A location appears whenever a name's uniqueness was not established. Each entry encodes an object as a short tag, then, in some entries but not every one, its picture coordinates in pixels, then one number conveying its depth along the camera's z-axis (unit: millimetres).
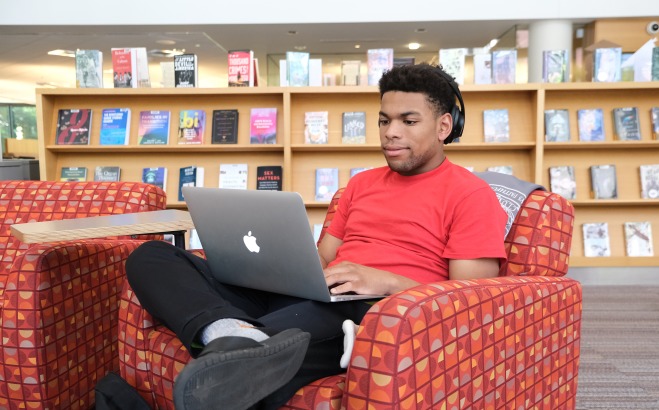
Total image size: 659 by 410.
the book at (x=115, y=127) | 4133
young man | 998
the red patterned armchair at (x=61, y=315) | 1605
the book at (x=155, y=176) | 4195
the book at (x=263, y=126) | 4105
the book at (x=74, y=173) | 4180
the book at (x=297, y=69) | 4074
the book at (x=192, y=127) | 4152
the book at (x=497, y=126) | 4090
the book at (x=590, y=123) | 4145
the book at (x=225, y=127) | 4129
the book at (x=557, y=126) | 4113
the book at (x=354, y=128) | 4133
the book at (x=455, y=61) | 4008
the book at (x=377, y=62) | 4055
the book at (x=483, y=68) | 4074
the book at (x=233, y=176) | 4188
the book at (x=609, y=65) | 4090
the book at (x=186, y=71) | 4023
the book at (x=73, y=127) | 4117
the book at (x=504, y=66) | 4031
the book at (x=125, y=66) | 4062
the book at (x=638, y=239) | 4172
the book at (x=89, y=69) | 4059
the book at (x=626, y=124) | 4133
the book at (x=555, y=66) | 4074
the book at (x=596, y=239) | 4176
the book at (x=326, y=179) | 4164
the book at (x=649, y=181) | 4137
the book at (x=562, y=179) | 4145
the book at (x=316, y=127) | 4137
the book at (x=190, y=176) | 4195
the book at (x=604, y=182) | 4129
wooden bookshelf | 4129
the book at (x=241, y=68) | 4035
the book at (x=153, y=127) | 4148
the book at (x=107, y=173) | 4203
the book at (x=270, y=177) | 4129
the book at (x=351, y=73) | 4141
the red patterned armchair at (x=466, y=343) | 1018
